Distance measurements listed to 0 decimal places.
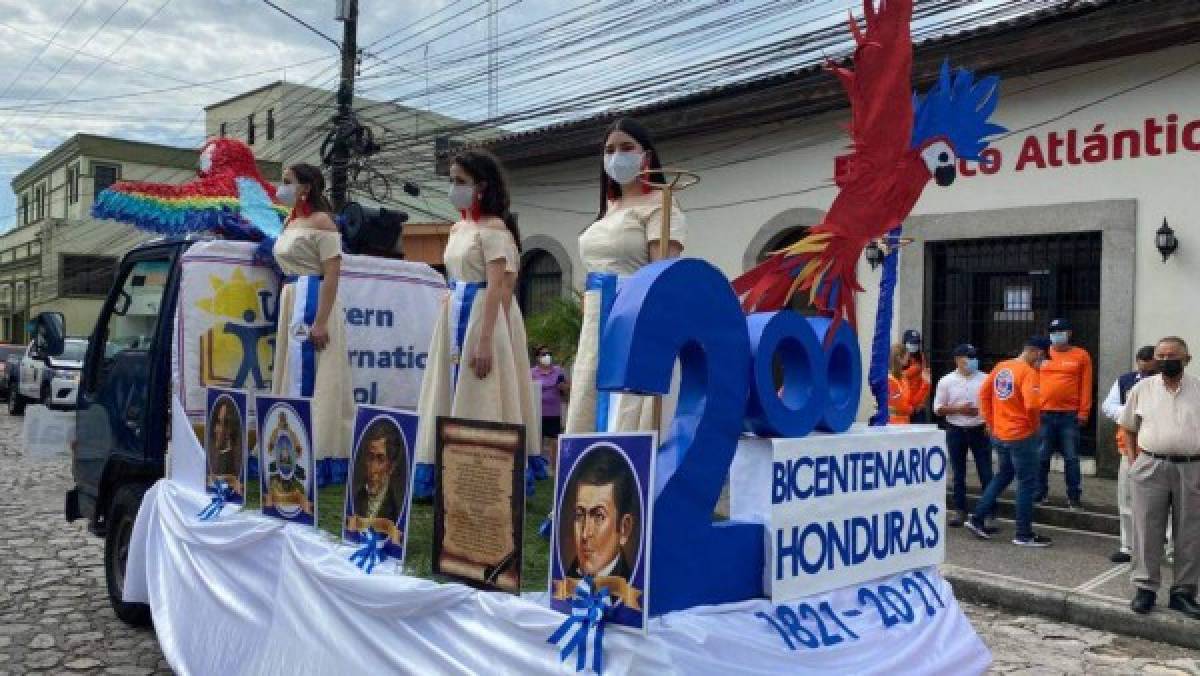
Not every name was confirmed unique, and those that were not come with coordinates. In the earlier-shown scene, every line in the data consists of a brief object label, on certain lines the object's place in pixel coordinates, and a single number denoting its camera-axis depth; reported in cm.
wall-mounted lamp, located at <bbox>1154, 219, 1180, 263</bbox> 954
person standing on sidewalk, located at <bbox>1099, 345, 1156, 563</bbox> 730
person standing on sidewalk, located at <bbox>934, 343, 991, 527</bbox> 878
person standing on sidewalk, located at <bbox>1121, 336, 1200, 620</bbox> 614
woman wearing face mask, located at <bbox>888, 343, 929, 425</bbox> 925
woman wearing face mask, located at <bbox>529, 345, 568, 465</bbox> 988
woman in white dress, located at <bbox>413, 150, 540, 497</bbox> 427
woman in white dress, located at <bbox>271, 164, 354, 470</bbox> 482
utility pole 1539
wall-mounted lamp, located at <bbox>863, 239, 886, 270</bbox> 1083
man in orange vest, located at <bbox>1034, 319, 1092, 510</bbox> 918
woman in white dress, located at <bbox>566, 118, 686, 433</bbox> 350
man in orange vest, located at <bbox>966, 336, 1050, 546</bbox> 802
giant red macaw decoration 321
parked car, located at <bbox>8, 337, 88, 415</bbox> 1798
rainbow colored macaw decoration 562
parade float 233
